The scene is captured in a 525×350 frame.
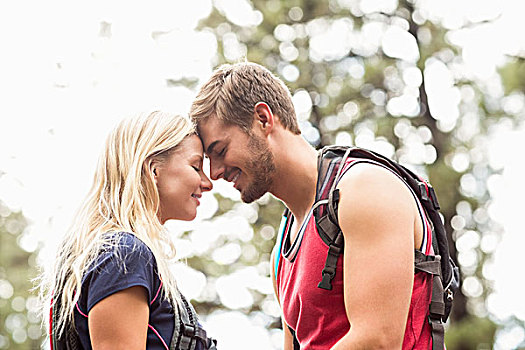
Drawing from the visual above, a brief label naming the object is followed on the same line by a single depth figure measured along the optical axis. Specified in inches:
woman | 192.1
